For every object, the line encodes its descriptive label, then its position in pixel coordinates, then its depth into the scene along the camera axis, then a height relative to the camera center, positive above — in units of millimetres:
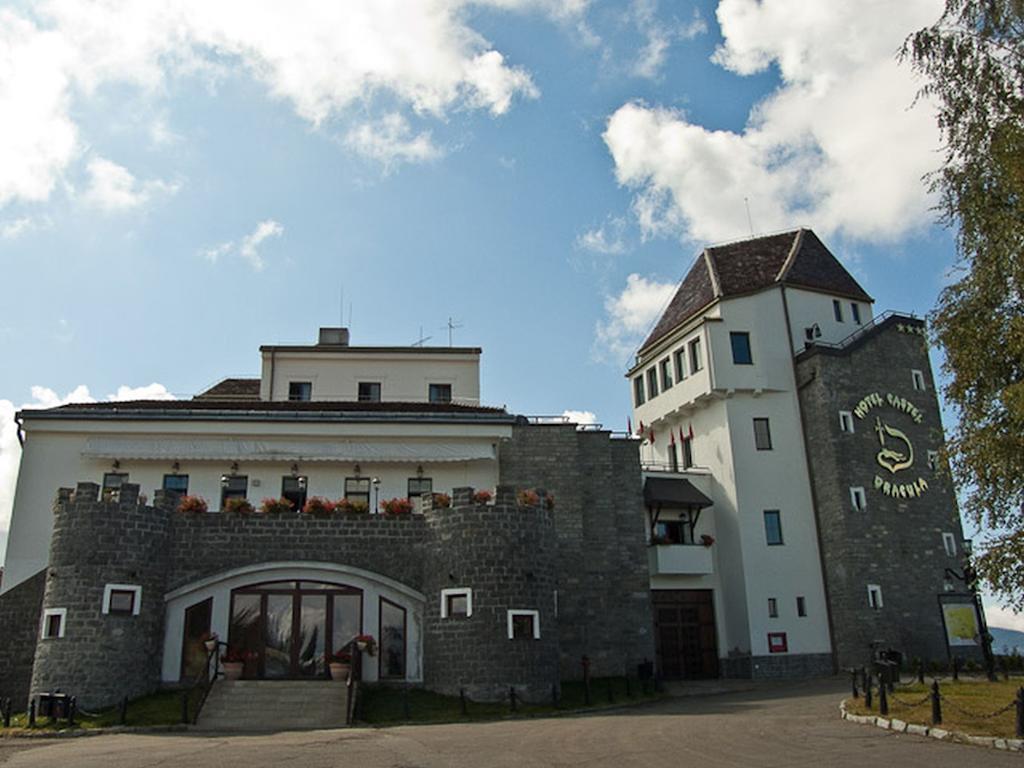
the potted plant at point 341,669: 24781 +14
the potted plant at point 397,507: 27297 +4550
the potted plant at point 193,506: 26656 +4666
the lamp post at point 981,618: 34938 +1168
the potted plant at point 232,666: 24578 +185
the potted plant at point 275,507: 26844 +4585
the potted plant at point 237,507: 26766 +4593
